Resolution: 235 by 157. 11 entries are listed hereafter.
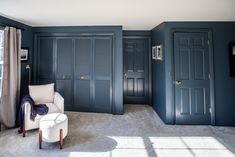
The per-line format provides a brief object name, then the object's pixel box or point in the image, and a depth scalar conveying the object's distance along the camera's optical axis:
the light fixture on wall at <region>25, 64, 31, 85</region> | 4.05
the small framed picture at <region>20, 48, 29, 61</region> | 3.89
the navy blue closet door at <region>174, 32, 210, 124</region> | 3.45
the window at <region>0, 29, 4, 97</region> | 3.28
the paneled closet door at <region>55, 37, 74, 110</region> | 4.30
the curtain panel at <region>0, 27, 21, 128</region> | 3.20
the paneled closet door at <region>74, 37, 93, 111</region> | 4.25
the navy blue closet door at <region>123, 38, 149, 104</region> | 5.09
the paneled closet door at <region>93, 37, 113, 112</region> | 4.18
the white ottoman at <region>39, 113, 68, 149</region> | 2.40
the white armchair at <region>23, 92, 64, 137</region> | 2.86
